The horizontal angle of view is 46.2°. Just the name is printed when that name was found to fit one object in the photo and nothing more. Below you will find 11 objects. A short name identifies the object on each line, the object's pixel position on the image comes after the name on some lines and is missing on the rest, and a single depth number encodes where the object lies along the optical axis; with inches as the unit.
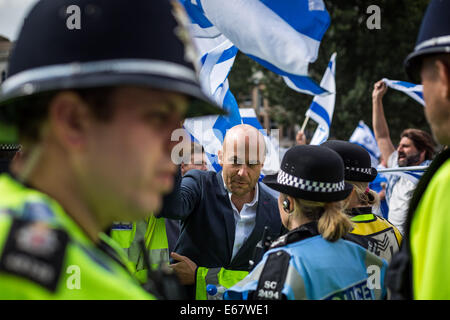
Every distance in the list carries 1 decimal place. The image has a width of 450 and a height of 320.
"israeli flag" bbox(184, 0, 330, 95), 178.4
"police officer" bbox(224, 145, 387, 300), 93.3
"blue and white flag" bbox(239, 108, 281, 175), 223.0
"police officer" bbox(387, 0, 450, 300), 55.9
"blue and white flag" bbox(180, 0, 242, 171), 195.2
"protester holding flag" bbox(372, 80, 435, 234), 222.2
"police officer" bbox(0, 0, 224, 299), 41.3
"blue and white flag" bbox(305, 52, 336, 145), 275.0
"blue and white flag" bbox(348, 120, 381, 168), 362.6
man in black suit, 141.7
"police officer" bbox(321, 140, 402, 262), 122.2
